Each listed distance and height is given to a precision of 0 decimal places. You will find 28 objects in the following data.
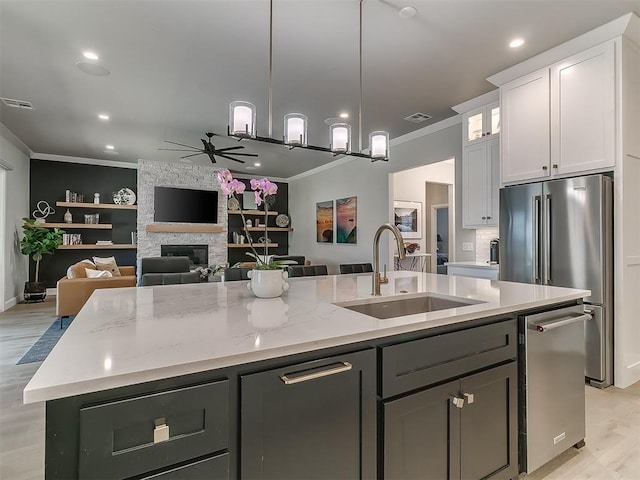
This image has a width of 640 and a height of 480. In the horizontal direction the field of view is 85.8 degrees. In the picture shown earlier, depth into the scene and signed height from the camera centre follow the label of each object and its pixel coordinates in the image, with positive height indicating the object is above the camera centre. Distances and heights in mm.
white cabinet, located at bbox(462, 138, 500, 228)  3844 +693
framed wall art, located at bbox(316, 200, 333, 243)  7666 +496
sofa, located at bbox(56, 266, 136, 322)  4484 -633
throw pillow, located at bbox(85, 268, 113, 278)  4898 -439
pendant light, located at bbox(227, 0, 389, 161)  2211 +784
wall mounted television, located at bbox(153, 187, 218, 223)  7555 +859
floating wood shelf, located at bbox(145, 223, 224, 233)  7473 +336
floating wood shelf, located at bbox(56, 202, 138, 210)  7055 +792
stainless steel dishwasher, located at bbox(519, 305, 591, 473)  1596 -695
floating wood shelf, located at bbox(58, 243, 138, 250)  7047 -89
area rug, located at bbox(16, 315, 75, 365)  3415 -1134
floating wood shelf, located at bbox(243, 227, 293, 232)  9242 +383
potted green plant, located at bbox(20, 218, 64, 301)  6055 -26
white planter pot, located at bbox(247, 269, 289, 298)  1712 -199
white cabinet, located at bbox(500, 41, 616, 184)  2730 +1096
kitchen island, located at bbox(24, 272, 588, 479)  779 -409
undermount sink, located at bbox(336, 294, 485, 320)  1717 -328
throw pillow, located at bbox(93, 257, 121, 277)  5719 -387
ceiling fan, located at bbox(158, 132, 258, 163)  5391 +1495
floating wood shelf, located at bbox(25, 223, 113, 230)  6977 +360
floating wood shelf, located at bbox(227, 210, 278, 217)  8961 +815
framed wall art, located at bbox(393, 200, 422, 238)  6926 +526
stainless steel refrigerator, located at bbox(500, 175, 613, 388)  2719 -11
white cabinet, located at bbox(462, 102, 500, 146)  3881 +1417
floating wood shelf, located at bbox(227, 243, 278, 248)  8630 -51
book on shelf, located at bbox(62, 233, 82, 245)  7062 +78
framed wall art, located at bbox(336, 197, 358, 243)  6832 +486
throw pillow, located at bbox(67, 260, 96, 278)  4793 -395
